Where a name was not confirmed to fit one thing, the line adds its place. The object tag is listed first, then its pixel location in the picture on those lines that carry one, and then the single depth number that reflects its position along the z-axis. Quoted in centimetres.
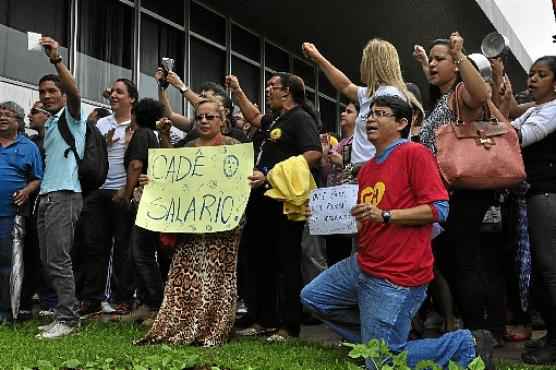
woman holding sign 577
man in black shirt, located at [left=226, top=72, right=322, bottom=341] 590
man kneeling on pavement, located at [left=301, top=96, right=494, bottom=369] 439
